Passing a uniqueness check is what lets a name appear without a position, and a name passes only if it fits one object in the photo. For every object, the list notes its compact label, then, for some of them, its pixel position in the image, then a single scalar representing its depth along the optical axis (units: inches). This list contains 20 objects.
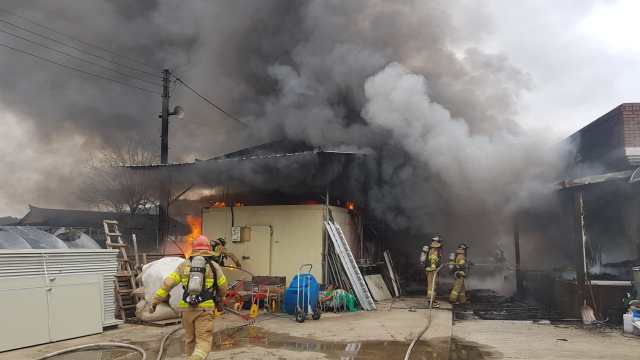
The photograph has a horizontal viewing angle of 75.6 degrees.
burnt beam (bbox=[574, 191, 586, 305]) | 322.3
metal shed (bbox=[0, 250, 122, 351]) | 229.3
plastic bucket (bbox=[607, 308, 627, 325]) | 301.9
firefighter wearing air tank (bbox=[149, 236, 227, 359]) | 185.9
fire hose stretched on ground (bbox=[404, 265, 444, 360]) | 210.5
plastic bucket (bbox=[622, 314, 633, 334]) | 272.1
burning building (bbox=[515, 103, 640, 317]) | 319.6
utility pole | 485.2
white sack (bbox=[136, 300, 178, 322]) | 299.0
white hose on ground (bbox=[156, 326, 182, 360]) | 204.7
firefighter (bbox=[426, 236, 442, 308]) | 420.1
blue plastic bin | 335.0
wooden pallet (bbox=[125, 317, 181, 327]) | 296.8
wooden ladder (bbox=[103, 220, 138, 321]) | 316.7
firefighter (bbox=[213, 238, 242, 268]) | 415.3
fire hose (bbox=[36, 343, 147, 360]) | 208.3
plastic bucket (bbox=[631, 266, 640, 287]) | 285.6
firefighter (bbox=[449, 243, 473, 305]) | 429.1
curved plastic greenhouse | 345.7
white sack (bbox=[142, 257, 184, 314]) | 302.7
